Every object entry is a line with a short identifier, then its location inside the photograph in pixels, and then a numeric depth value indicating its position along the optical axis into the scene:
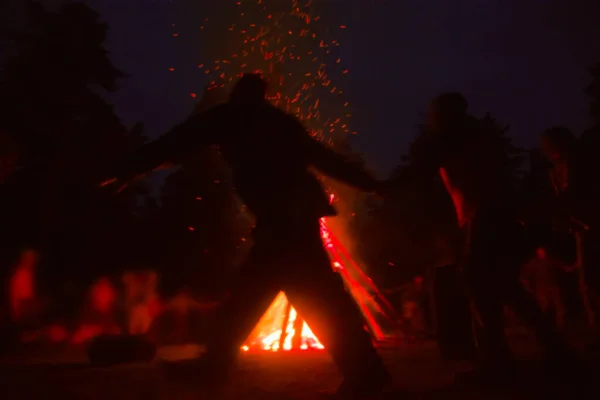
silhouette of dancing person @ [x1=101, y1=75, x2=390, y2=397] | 2.96
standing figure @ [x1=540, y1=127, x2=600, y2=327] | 4.30
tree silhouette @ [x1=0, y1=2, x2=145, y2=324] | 20.55
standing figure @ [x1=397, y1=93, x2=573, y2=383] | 3.64
